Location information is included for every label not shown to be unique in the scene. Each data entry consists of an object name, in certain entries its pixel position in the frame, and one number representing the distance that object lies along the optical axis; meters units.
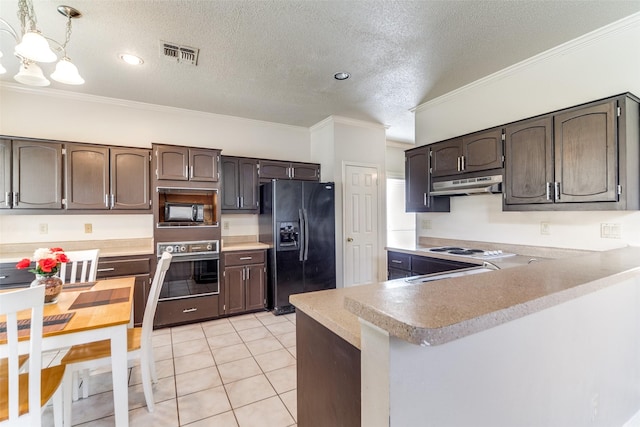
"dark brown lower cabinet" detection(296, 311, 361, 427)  0.94
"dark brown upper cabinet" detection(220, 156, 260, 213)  3.81
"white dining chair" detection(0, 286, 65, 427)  1.10
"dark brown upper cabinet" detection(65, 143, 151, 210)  3.12
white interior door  4.37
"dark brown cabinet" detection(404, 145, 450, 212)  3.36
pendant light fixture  1.52
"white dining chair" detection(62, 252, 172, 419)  1.67
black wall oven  3.29
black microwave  3.38
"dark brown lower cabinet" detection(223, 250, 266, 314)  3.60
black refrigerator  3.72
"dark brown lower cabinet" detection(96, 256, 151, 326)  3.00
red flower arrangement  1.70
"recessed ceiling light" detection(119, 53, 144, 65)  2.55
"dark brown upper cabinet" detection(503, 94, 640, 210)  1.98
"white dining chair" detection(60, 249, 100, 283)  2.34
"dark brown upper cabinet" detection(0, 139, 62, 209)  2.89
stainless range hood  2.67
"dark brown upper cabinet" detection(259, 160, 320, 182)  4.06
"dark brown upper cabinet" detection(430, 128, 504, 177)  2.69
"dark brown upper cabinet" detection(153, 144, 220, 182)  3.31
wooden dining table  1.38
